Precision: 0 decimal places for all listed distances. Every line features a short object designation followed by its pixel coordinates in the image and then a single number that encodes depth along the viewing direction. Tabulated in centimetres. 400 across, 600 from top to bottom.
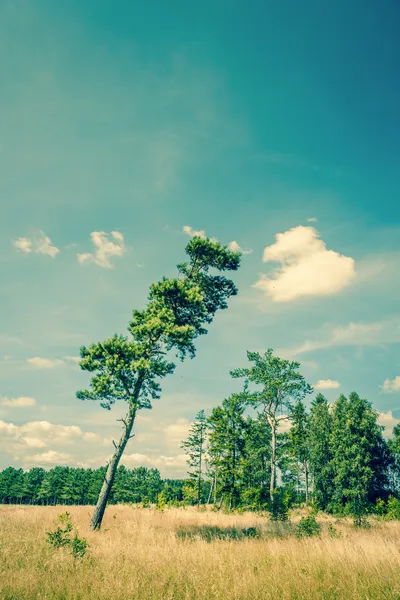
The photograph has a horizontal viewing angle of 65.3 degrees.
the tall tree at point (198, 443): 4838
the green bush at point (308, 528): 1284
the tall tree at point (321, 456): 3462
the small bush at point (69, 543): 776
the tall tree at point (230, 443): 2897
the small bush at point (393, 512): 2273
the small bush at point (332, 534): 1249
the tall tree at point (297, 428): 2395
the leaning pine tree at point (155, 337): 1278
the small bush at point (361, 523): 1932
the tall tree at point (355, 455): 2917
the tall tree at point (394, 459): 3755
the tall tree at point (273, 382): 2461
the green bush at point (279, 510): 1677
